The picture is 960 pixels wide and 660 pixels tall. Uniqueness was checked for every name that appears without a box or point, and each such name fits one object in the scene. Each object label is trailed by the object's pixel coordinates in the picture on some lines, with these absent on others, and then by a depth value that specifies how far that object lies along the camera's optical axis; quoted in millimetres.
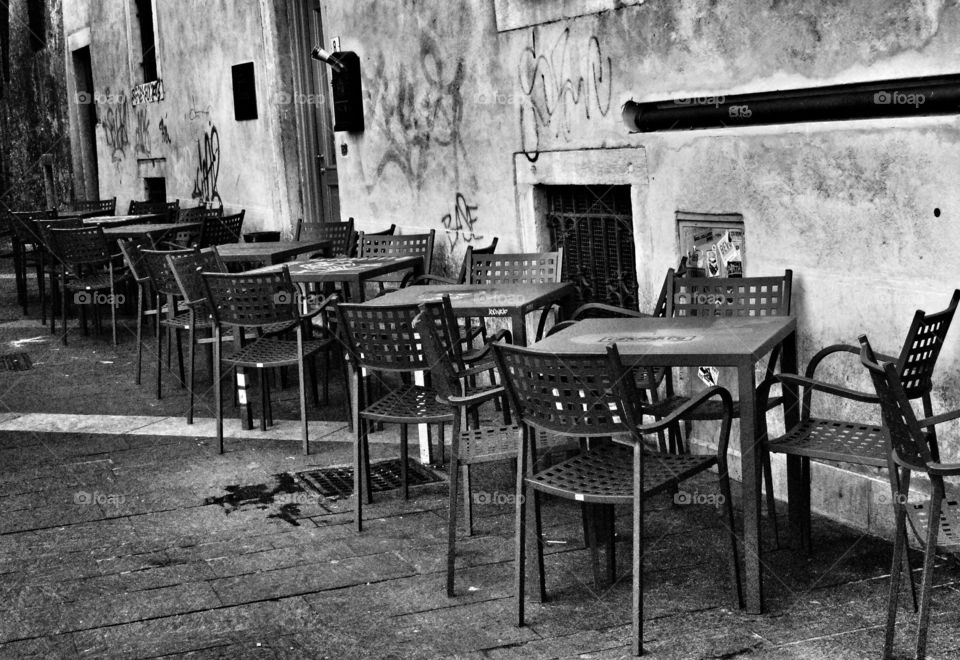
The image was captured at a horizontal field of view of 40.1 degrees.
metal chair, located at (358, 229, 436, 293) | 8750
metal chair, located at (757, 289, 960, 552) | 4547
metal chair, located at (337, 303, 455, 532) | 5676
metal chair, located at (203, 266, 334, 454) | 7289
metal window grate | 7430
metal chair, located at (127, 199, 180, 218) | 14664
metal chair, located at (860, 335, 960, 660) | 3754
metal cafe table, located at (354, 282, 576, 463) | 6180
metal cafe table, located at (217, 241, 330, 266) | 9242
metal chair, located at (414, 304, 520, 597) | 5016
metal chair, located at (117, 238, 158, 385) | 9188
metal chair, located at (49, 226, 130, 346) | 11008
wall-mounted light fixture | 10314
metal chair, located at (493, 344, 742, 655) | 4281
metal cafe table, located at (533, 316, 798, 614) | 4582
